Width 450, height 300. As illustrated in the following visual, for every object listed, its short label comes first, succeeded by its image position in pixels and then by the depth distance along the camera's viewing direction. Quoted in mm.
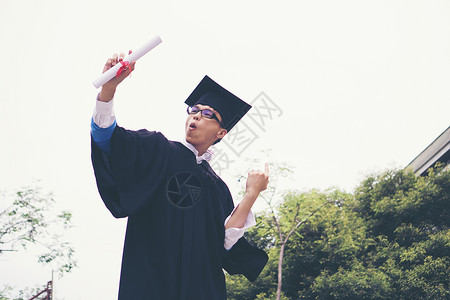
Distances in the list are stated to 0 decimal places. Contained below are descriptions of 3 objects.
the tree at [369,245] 16547
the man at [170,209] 2059
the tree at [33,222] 14102
